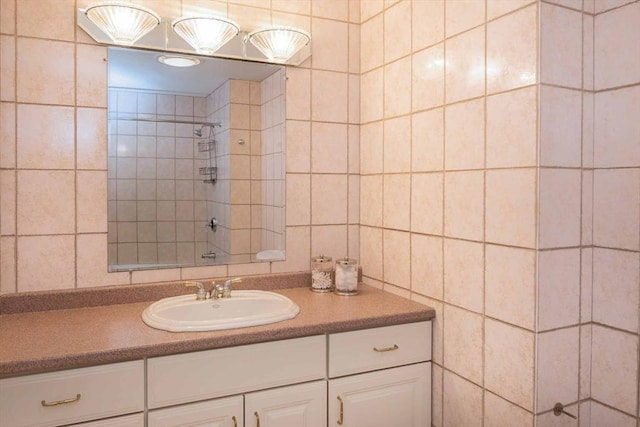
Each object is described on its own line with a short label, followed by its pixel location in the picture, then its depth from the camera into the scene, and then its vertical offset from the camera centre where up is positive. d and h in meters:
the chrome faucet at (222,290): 1.74 -0.32
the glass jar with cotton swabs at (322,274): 1.94 -0.29
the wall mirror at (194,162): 1.76 +0.17
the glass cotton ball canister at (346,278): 1.89 -0.29
